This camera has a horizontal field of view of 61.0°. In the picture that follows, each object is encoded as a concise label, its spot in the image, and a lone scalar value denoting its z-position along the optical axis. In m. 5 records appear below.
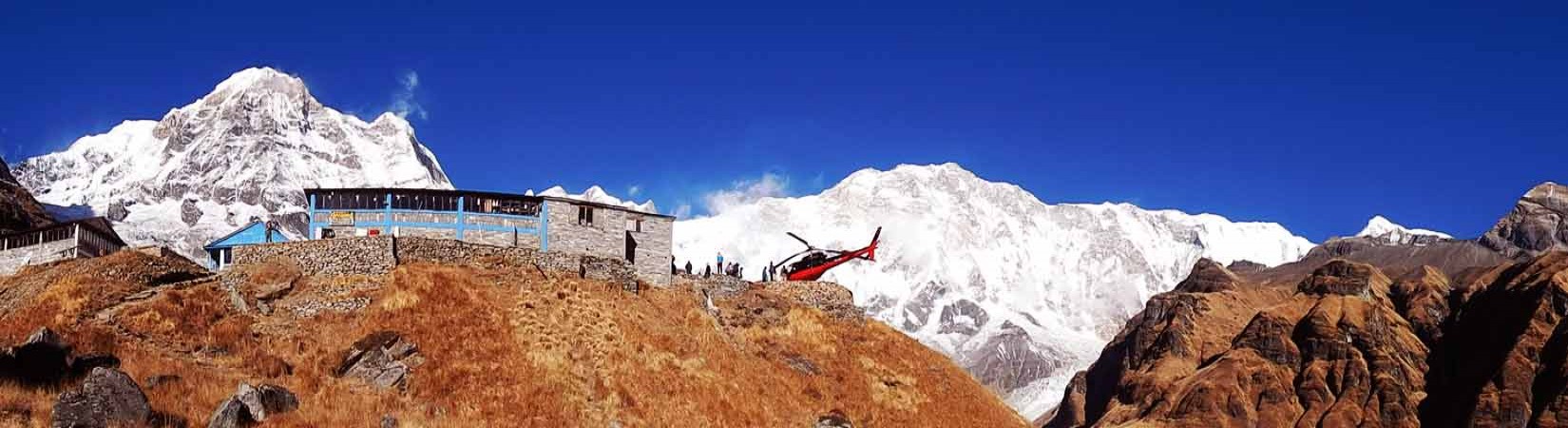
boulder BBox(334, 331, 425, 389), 42.66
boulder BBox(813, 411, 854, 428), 50.03
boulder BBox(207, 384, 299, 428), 34.09
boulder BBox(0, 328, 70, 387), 34.47
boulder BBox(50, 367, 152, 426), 31.45
